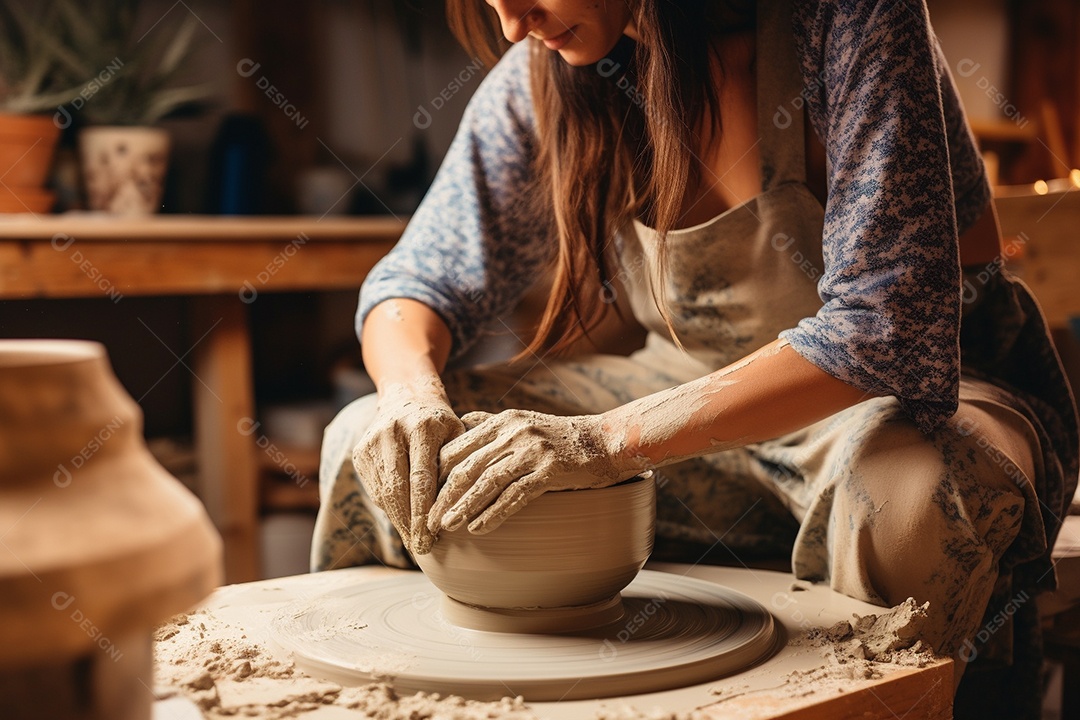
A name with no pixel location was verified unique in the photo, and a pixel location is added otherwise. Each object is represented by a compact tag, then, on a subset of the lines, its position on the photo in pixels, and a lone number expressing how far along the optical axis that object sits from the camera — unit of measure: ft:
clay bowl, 3.75
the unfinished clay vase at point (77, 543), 2.20
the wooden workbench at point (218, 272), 7.27
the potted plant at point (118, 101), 8.35
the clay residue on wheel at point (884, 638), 3.61
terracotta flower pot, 7.69
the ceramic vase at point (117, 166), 8.32
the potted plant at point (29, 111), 7.73
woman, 3.98
